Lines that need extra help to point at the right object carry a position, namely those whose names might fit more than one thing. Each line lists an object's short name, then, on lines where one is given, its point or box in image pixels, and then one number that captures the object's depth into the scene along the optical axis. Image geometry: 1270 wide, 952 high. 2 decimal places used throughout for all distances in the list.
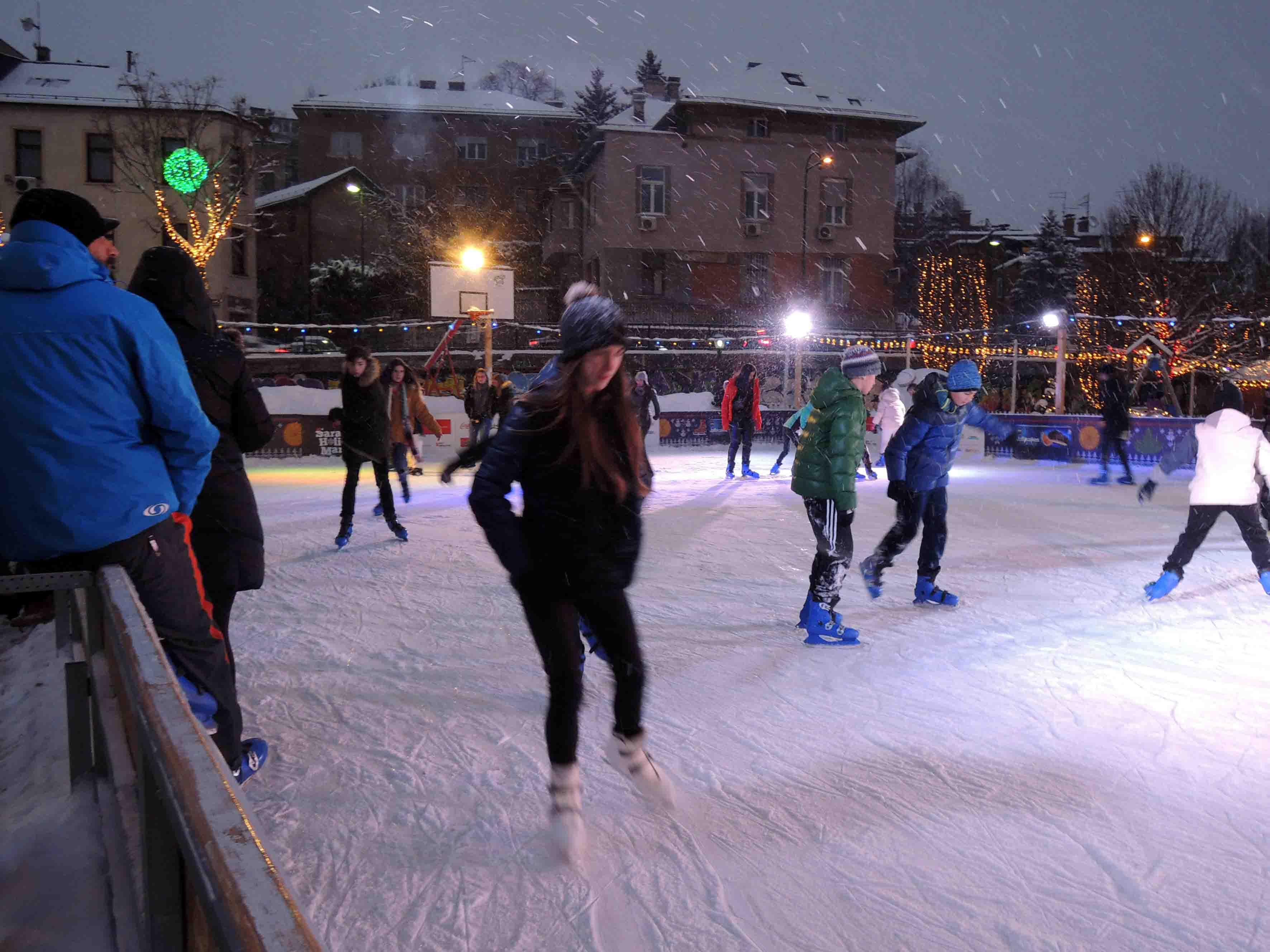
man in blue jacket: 2.26
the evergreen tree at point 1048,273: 41.56
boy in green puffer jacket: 4.83
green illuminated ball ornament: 27.27
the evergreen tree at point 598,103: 50.84
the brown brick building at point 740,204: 33.31
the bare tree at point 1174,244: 31.78
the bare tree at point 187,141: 29.00
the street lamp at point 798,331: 20.84
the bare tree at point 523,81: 55.59
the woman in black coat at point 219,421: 2.99
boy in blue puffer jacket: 5.54
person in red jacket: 13.28
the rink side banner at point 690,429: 20.23
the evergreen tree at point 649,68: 58.16
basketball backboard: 21.62
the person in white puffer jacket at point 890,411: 11.86
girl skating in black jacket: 2.49
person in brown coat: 9.41
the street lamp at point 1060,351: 17.33
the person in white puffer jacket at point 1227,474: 5.64
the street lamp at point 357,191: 37.97
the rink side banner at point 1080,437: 14.59
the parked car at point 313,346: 27.91
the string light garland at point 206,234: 27.28
